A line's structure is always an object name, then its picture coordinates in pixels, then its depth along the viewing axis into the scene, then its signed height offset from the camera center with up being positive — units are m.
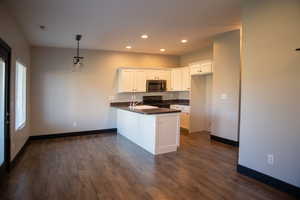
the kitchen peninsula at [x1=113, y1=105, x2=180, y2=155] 4.27 -0.76
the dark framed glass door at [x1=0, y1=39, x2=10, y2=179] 3.19 -0.28
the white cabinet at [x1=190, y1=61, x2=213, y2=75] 5.67 +0.86
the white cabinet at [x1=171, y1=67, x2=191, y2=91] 6.39 +0.58
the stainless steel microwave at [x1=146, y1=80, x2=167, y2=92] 6.68 +0.37
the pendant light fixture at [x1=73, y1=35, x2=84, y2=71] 6.03 +0.91
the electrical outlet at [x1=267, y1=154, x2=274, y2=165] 2.82 -0.89
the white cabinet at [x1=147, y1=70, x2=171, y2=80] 6.67 +0.74
